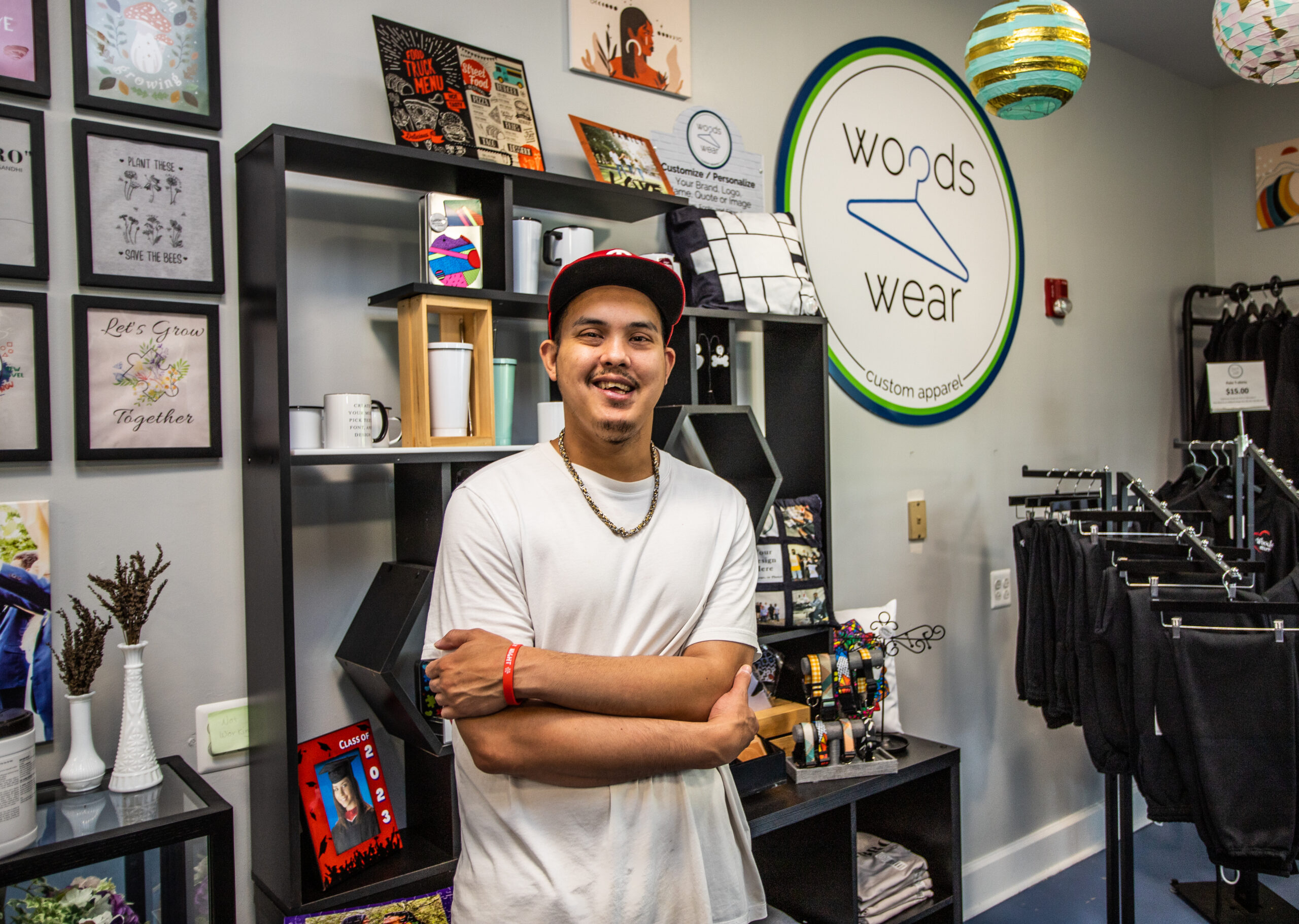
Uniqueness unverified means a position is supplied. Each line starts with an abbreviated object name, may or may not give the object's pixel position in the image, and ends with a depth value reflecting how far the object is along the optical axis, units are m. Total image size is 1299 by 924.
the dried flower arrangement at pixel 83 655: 1.44
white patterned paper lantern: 1.82
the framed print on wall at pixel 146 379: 1.56
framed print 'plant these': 1.57
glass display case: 1.24
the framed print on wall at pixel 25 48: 1.49
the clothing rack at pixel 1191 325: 3.95
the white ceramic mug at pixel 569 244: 1.92
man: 1.23
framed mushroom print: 1.57
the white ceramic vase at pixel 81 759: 1.44
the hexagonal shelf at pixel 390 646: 1.62
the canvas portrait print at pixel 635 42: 2.18
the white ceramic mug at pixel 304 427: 1.59
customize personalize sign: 2.34
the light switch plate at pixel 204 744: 1.66
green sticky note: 1.67
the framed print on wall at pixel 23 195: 1.49
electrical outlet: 3.23
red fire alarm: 3.39
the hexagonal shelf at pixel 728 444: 1.98
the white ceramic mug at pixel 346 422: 1.62
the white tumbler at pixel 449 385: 1.69
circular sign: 2.70
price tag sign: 3.50
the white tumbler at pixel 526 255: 1.83
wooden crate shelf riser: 1.67
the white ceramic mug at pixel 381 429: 1.70
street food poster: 1.75
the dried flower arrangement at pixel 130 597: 1.48
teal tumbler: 1.80
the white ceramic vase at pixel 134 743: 1.46
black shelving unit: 1.51
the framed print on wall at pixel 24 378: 1.49
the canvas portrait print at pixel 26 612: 1.47
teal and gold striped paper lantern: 1.88
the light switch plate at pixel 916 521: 2.92
